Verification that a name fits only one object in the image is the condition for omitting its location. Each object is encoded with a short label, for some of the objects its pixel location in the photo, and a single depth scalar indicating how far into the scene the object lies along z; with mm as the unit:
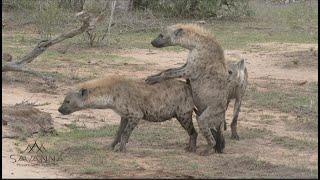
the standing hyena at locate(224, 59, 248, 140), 17453
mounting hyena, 16078
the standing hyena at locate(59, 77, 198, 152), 15758
